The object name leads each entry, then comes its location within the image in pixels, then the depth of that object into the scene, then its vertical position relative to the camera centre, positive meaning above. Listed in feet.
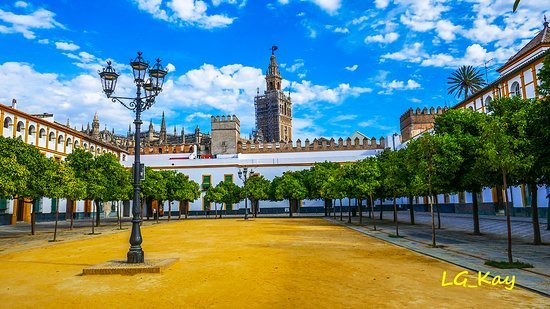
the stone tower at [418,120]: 189.06 +34.39
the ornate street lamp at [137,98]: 34.83 +10.36
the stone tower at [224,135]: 220.64 +34.09
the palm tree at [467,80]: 174.50 +49.99
